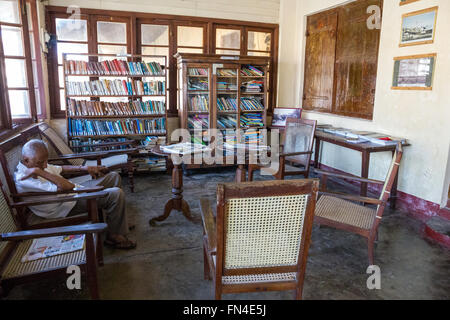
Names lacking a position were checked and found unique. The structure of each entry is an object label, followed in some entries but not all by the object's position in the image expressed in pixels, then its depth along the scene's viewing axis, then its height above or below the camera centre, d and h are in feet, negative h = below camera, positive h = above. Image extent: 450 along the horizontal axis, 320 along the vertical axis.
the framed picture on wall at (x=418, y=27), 12.02 +2.47
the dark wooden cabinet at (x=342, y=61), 15.05 +1.57
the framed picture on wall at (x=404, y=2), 12.85 +3.51
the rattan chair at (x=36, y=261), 5.98 -3.20
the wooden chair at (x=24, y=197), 7.87 -2.55
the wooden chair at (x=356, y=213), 8.46 -3.26
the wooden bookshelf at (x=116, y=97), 15.89 -0.30
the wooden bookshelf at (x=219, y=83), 16.99 +0.49
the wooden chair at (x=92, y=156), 12.90 -2.49
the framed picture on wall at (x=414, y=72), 12.16 +0.85
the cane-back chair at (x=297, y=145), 13.09 -2.18
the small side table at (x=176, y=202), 11.37 -3.70
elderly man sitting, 8.26 -2.71
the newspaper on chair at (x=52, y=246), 6.68 -3.16
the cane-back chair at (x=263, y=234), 5.23 -2.29
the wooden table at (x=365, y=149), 12.75 -2.05
